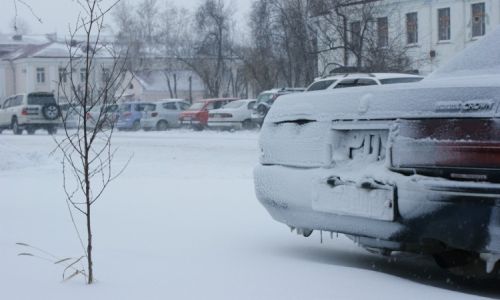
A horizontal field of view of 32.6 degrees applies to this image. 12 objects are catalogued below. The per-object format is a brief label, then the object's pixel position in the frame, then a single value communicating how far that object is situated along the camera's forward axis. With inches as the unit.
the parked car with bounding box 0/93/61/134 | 1294.3
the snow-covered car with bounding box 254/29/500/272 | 155.6
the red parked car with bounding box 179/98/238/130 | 1326.3
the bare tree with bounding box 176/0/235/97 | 2586.1
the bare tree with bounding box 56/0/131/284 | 183.8
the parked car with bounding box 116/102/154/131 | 1456.7
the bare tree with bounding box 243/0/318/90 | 1488.7
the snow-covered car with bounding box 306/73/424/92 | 723.4
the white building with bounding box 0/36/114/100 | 3361.2
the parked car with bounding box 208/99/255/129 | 1248.2
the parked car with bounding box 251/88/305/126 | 1178.6
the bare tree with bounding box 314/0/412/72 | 1157.2
